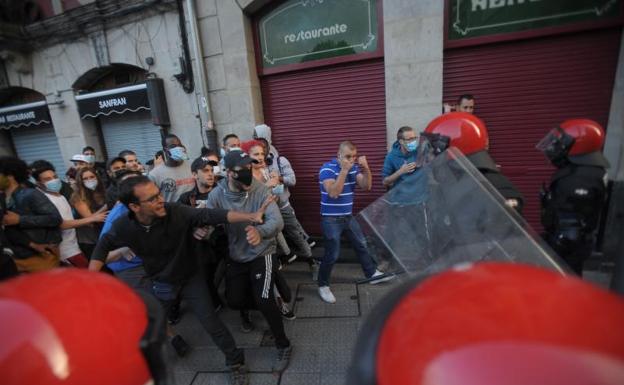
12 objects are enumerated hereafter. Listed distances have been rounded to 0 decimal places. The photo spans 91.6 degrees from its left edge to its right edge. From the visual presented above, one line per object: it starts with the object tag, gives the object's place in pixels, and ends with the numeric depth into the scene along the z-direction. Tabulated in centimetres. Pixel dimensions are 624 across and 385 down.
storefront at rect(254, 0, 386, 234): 472
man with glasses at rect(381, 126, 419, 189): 381
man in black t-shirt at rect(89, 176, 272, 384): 231
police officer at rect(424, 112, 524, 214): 218
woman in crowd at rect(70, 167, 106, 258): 362
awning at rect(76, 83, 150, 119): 597
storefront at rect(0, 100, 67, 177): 722
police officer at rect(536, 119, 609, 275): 264
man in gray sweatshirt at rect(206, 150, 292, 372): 275
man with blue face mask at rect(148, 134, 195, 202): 366
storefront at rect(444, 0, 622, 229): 385
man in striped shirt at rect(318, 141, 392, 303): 365
